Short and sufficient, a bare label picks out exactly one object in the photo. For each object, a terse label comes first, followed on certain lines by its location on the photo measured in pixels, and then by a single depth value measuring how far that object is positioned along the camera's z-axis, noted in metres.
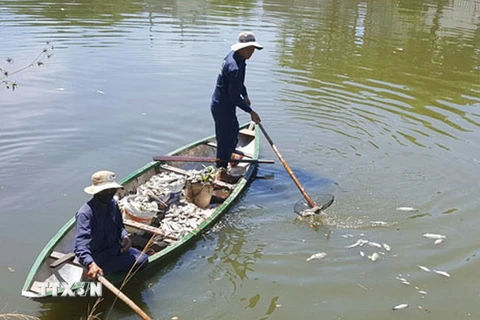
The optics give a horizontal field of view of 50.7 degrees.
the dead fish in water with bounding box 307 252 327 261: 7.32
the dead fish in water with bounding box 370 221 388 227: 8.18
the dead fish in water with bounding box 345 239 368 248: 7.58
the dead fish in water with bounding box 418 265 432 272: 7.05
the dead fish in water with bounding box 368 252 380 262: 7.26
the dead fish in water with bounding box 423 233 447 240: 7.76
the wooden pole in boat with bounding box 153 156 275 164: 8.95
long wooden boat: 5.70
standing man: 8.34
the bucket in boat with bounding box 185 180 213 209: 8.21
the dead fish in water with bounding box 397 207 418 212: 8.57
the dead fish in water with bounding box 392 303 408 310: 6.33
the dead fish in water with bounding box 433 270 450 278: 6.93
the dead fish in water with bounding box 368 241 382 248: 7.56
